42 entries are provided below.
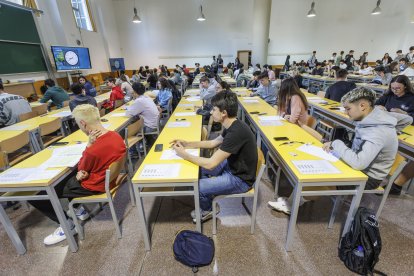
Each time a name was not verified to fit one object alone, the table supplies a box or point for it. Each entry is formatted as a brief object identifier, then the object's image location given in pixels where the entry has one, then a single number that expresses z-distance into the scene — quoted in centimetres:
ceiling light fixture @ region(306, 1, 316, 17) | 991
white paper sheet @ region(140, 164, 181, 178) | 157
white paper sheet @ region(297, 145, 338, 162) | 174
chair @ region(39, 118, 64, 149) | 297
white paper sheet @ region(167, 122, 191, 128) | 281
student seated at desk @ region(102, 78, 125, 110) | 501
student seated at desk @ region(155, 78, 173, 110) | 488
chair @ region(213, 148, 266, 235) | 176
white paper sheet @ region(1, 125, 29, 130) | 294
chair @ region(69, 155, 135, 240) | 171
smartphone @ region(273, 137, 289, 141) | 220
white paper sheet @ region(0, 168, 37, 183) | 156
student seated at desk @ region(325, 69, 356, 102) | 408
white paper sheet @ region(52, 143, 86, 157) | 201
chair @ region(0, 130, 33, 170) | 206
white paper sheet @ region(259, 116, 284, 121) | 299
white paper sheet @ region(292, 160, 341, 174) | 153
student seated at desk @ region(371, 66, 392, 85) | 587
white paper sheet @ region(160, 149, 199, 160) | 185
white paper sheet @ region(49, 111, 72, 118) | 370
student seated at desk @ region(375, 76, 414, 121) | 281
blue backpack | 166
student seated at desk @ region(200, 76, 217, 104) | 461
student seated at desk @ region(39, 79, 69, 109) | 461
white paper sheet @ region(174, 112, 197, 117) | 341
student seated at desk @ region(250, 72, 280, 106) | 463
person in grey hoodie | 152
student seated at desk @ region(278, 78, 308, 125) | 274
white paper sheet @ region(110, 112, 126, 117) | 364
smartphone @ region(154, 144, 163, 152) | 200
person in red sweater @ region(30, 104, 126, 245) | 171
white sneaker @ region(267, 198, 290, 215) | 221
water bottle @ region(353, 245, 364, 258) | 155
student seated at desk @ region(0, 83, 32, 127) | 331
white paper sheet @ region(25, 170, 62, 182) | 157
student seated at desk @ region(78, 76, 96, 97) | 588
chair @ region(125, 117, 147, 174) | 278
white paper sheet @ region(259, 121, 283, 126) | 275
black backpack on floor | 150
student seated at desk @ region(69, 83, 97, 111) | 367
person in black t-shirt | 166
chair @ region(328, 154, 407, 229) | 167
